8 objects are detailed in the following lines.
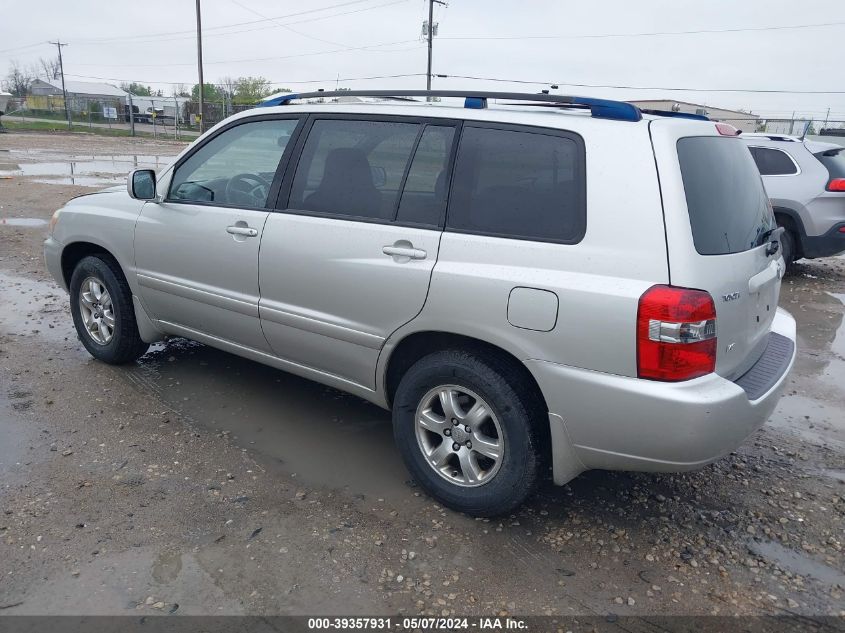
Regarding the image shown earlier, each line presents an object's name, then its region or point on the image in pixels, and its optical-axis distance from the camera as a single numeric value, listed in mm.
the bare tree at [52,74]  88562
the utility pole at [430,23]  38862
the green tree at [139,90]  97950
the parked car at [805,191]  8414
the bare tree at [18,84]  83125
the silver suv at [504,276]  2672
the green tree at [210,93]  73050
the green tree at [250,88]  72375
